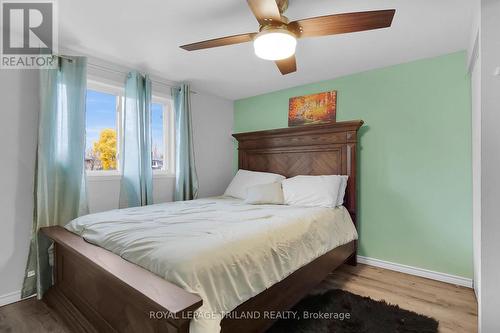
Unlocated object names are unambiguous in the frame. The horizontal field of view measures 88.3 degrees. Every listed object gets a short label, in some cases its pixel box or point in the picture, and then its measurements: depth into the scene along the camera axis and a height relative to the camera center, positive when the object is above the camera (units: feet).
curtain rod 7.85 +3.39
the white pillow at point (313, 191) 8.85 -0.93
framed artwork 10.60 +2.44
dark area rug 5.66 -3.59
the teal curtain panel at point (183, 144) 10.95 +0.93
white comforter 4.06 -1.55
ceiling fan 4.73 +2.83
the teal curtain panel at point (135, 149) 9.29 +0.62
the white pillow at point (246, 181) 11.06 -0.66
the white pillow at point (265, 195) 9.57 -1.10
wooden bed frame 3.65 -2.28
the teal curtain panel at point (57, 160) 7.27 +0.17
